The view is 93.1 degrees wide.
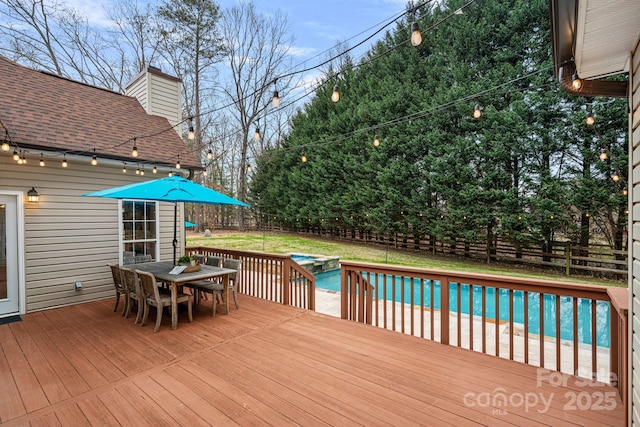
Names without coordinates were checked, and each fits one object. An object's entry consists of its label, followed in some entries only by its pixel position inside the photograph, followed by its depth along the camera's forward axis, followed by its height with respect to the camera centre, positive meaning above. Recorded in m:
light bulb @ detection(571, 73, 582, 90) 2.34 +1.00
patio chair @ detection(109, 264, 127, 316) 4.61 -1.00
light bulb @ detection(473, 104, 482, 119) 5.64 +1.89
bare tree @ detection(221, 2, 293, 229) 16.55 +9.34
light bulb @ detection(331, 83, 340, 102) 3.60 +1.45
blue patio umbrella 4.02 +0.32
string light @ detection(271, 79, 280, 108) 3.88 +1.50
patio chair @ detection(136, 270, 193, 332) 3.93 -1.11
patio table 4.04 -0.87
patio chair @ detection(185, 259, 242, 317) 4.69 -1.13
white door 4.52 -0.59
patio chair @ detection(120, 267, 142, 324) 4.17 -1.04
